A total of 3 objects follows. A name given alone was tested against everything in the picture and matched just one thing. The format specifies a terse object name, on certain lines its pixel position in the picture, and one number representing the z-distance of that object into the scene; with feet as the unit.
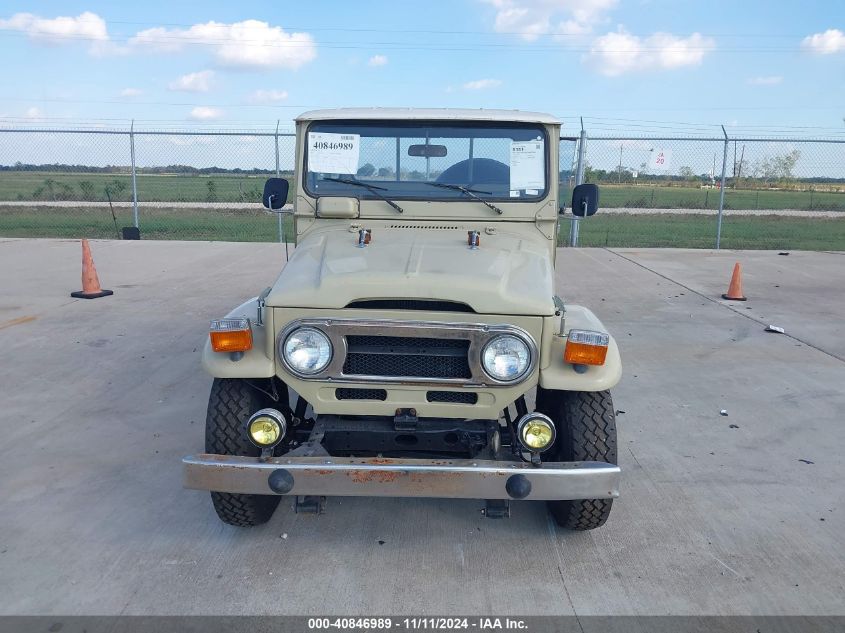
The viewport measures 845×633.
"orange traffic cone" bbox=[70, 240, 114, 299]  30.81
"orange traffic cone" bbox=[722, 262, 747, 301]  31.78
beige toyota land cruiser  10.05
